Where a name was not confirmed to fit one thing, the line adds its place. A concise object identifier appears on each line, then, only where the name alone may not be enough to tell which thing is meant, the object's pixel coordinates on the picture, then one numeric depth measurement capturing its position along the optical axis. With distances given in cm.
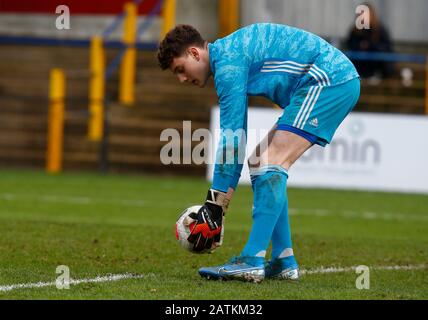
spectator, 2209
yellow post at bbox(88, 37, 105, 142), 2183
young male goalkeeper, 768
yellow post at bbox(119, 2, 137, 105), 2256
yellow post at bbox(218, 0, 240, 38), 2569
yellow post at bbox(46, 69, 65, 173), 2161
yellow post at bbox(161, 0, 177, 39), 2303
